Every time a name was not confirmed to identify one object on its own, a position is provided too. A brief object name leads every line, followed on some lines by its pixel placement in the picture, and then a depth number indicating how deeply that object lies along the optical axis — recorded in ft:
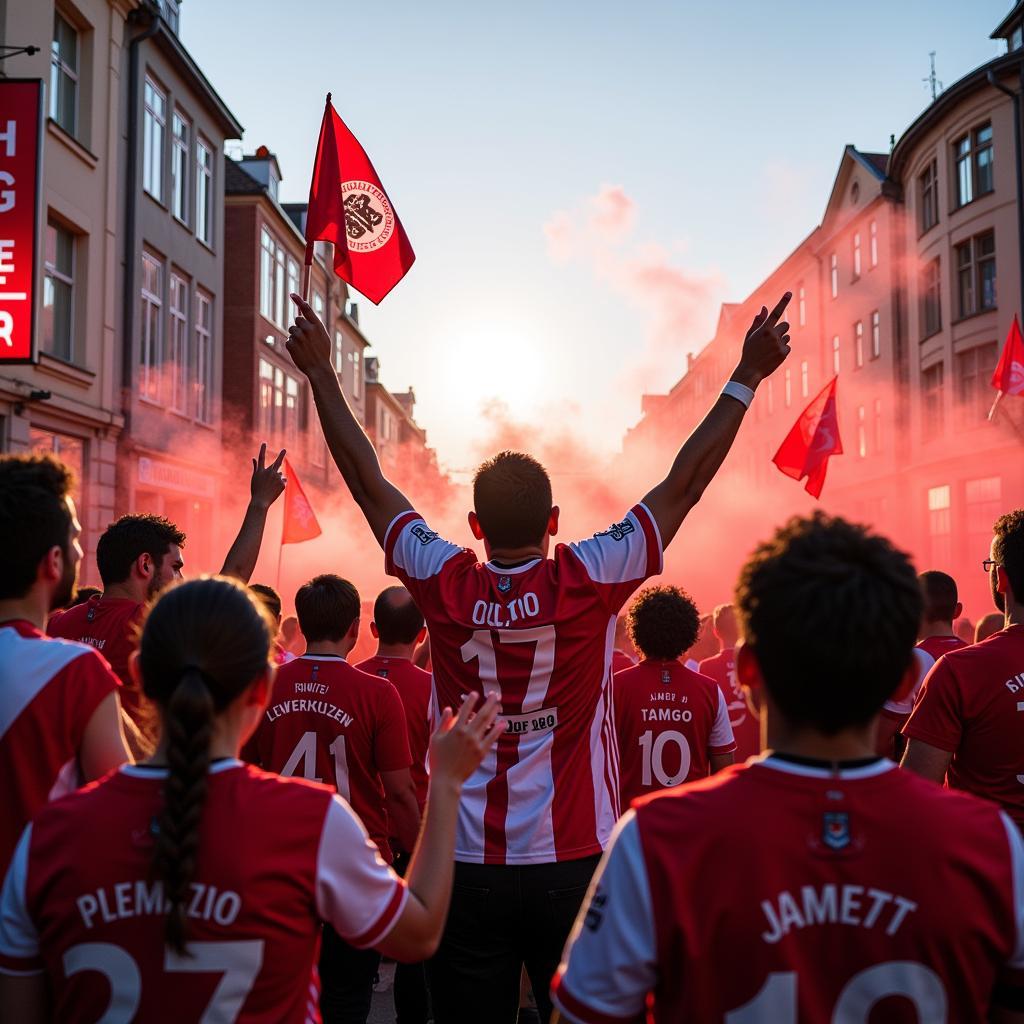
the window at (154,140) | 60.85
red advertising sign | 35.88
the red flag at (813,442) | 43.52
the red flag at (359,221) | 17.17
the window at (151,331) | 61.36
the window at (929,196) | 91.41
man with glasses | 11.47
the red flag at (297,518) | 38.81
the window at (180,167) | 66.23
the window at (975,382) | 83.61
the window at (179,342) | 66.49
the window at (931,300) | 92.12
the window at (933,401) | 91.25
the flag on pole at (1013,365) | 46.09
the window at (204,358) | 71.41
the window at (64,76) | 50.34
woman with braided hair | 6.02
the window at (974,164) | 83.82
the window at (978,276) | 84.07
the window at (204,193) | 71.10
